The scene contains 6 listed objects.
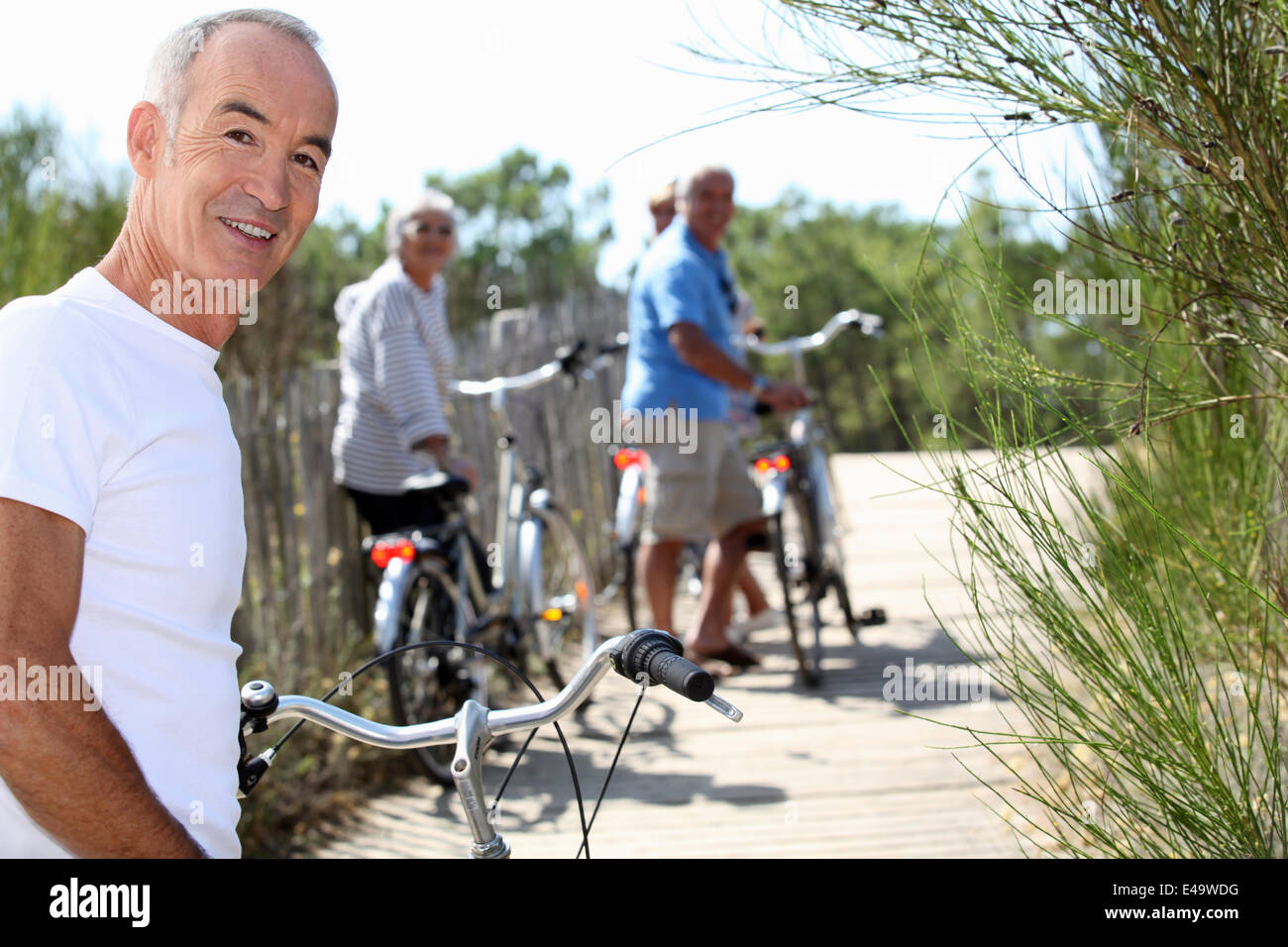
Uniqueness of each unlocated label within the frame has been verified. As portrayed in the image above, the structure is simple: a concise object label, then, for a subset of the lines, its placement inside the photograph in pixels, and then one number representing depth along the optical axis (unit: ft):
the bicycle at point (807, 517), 18.04
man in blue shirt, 17.49
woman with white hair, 15.07
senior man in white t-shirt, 3.90
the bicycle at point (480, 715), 4.47
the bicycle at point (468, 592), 14.12
